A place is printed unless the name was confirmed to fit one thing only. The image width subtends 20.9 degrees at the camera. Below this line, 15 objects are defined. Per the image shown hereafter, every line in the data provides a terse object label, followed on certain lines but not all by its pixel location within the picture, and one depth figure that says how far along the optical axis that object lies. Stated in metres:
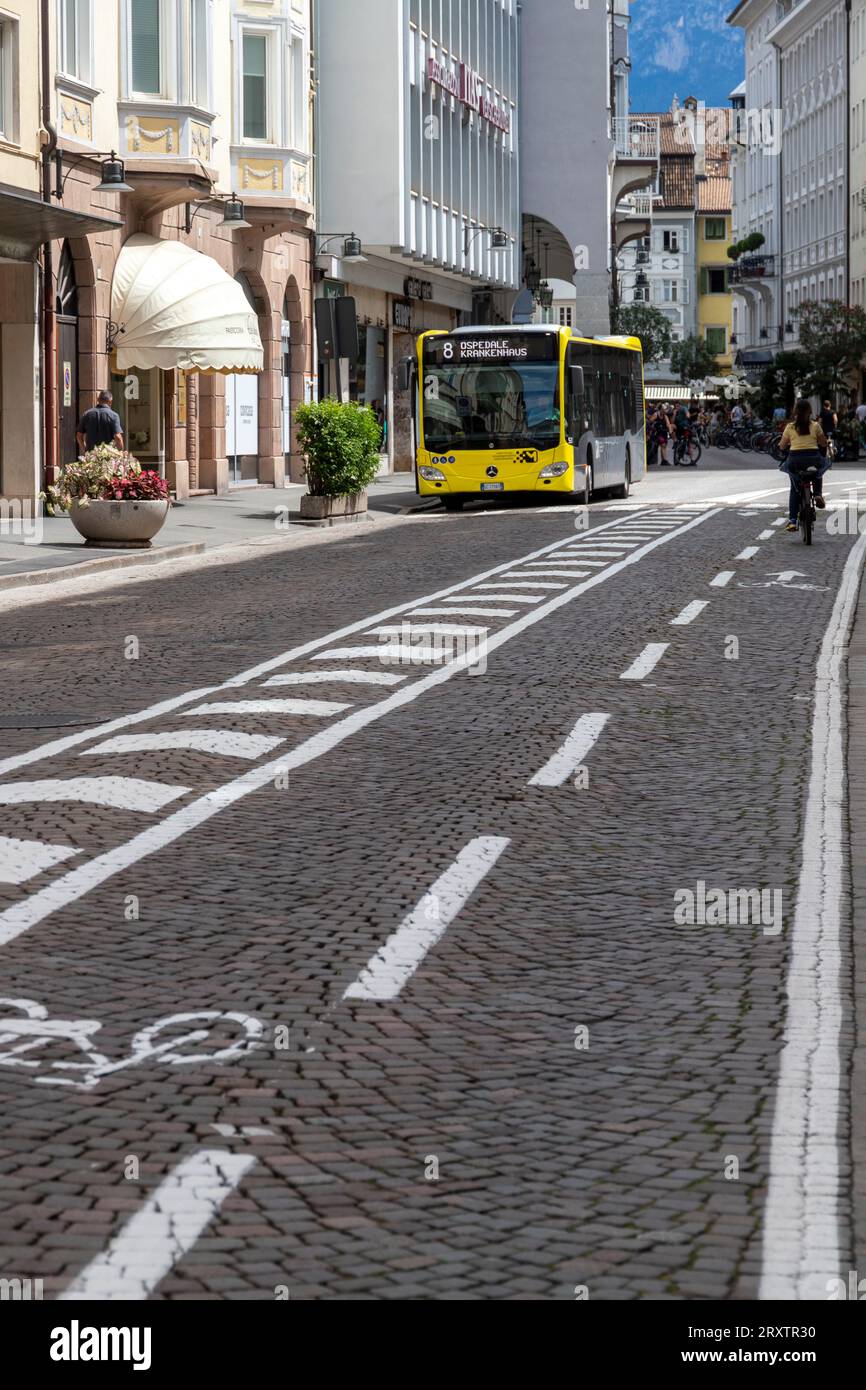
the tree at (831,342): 81.38
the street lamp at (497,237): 62.41
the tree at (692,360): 141.88
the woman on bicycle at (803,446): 26.25
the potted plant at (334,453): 34.03
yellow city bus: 38.91
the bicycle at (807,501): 26.23
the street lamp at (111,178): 32.56
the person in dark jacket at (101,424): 30.81
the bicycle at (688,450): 63.47
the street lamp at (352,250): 45.50
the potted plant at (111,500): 26.55
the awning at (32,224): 28.41
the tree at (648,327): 134.50
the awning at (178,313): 35.47
